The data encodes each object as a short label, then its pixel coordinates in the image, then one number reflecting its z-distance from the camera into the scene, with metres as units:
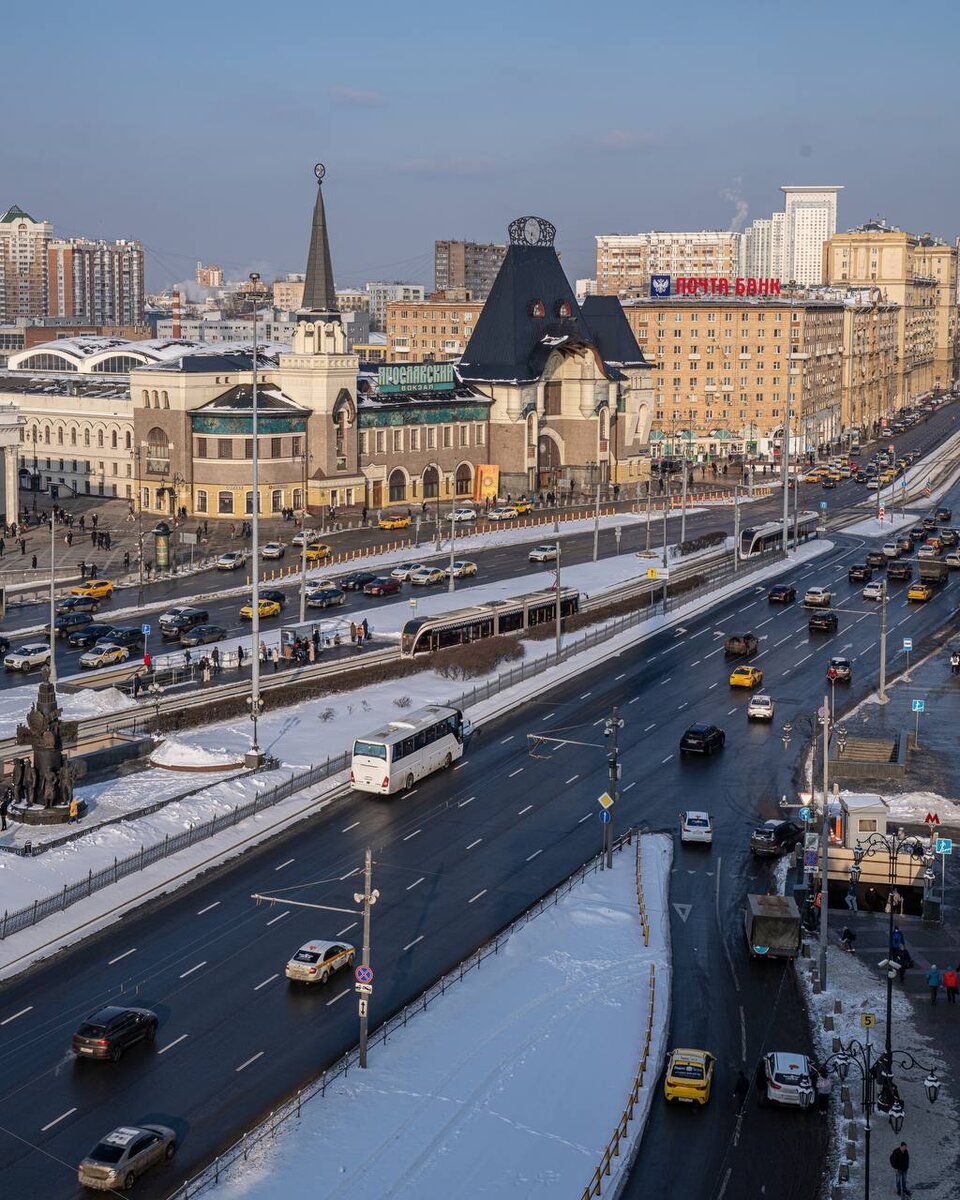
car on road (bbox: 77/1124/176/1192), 32.56
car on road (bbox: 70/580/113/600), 94.81
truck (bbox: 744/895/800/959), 45.41
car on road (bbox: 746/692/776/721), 72.06
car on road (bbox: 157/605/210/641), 84.94
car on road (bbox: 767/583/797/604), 100.75
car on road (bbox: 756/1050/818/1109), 36.75
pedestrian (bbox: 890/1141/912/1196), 34.00
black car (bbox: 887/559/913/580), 109.38
